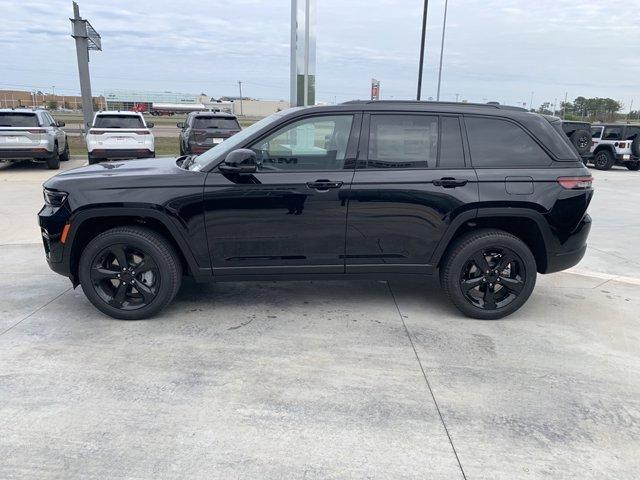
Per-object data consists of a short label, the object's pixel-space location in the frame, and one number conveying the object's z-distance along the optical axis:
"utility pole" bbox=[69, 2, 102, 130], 16.61
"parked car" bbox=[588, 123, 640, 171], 18.78
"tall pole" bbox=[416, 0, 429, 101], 17.30
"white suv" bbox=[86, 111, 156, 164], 13.16
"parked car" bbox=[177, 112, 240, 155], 14.30
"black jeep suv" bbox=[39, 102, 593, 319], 4.05
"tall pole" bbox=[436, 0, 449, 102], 22.50
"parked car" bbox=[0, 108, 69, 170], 12.71
